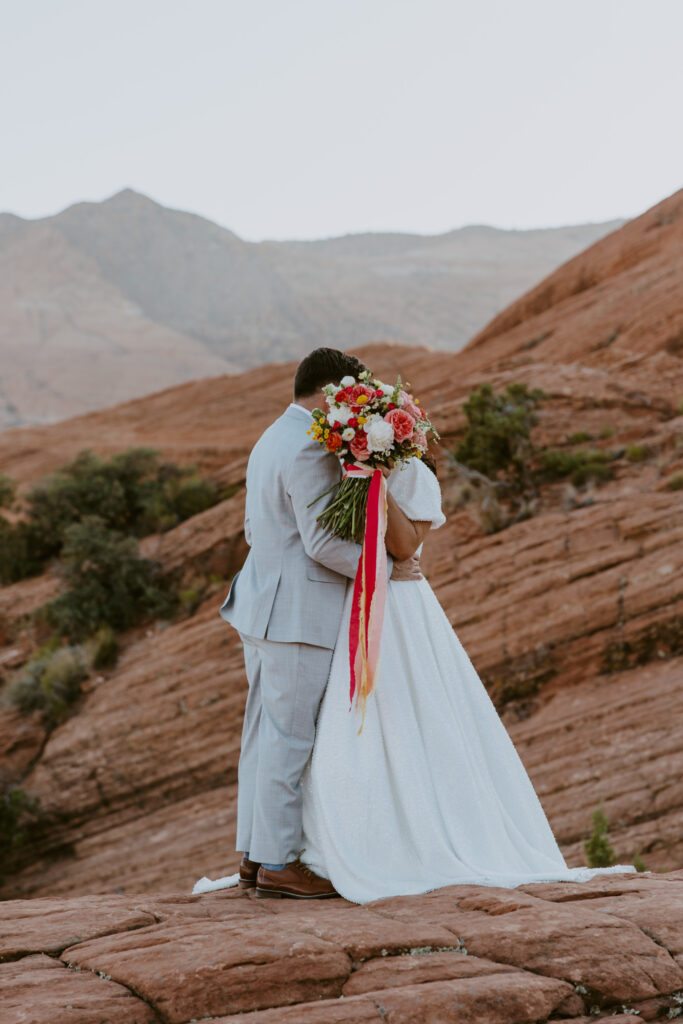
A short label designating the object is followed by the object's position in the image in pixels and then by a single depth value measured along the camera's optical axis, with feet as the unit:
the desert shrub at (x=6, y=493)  65.41
